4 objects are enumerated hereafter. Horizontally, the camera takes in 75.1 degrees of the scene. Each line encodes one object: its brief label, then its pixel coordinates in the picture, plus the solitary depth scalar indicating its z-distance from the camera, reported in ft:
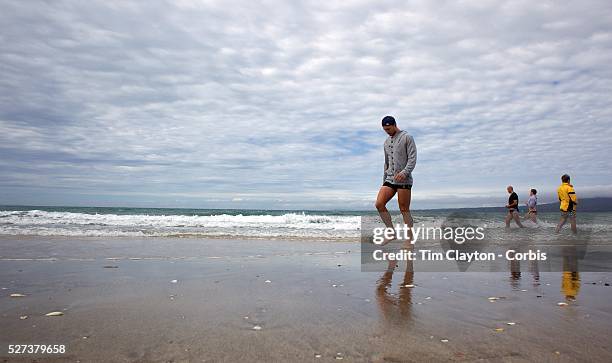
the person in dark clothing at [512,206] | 54.33
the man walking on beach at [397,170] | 21.04
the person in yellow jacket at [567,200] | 43.14
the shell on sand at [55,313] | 9.02
